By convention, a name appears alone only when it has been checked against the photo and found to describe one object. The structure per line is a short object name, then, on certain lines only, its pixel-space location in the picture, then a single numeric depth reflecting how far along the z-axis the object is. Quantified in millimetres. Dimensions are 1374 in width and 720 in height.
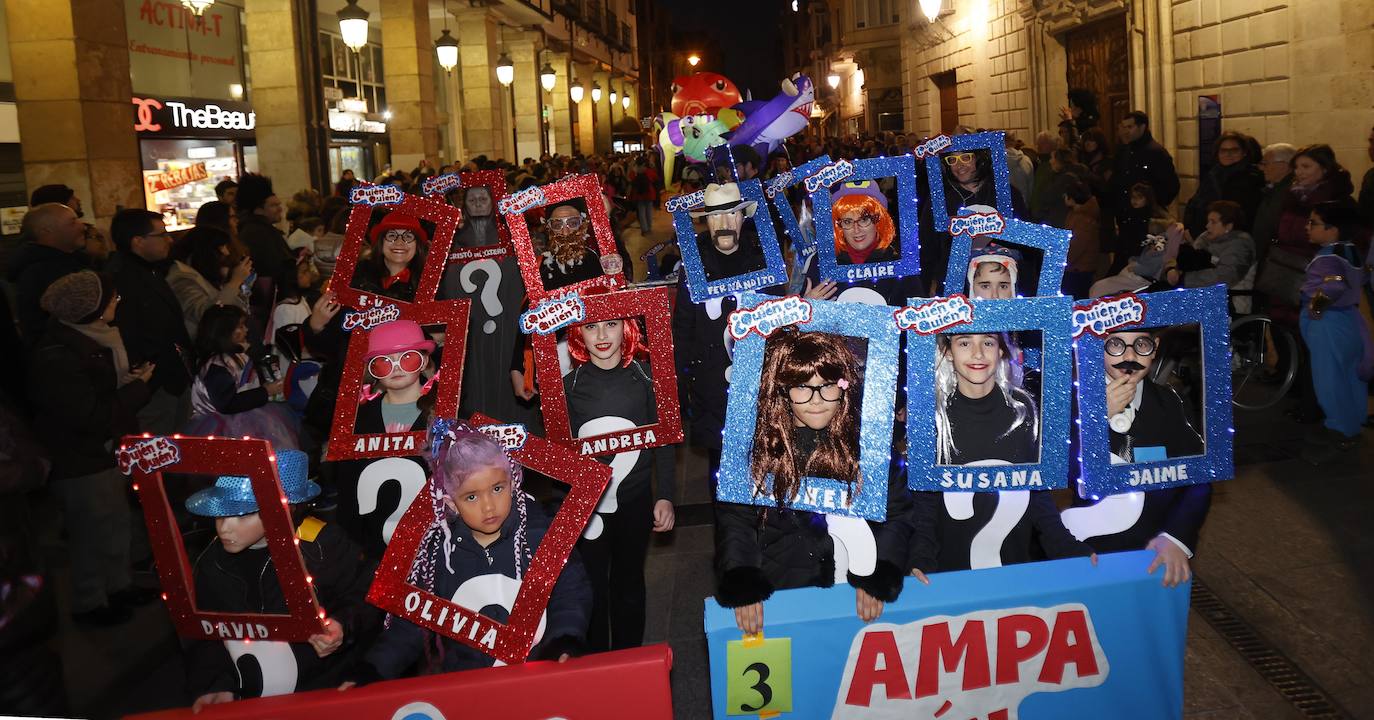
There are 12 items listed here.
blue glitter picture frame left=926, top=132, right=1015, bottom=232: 6363
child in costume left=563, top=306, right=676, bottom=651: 4301
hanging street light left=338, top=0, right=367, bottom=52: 13742
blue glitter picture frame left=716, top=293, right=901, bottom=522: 3043
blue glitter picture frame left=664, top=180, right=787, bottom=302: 5297
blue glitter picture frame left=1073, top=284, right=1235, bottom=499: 3191
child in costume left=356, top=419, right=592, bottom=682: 3131
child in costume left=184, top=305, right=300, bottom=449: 5027
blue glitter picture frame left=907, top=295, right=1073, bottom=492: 3076
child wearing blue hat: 3150
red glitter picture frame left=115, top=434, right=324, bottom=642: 2961
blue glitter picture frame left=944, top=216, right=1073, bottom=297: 3932
